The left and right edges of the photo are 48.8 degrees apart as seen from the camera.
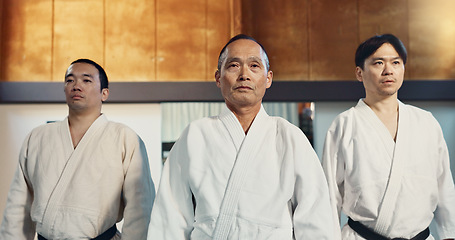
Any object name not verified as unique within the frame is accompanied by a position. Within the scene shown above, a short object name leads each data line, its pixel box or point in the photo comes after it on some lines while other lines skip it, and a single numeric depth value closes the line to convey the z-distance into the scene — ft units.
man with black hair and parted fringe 9.02
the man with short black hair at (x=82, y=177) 9.30
